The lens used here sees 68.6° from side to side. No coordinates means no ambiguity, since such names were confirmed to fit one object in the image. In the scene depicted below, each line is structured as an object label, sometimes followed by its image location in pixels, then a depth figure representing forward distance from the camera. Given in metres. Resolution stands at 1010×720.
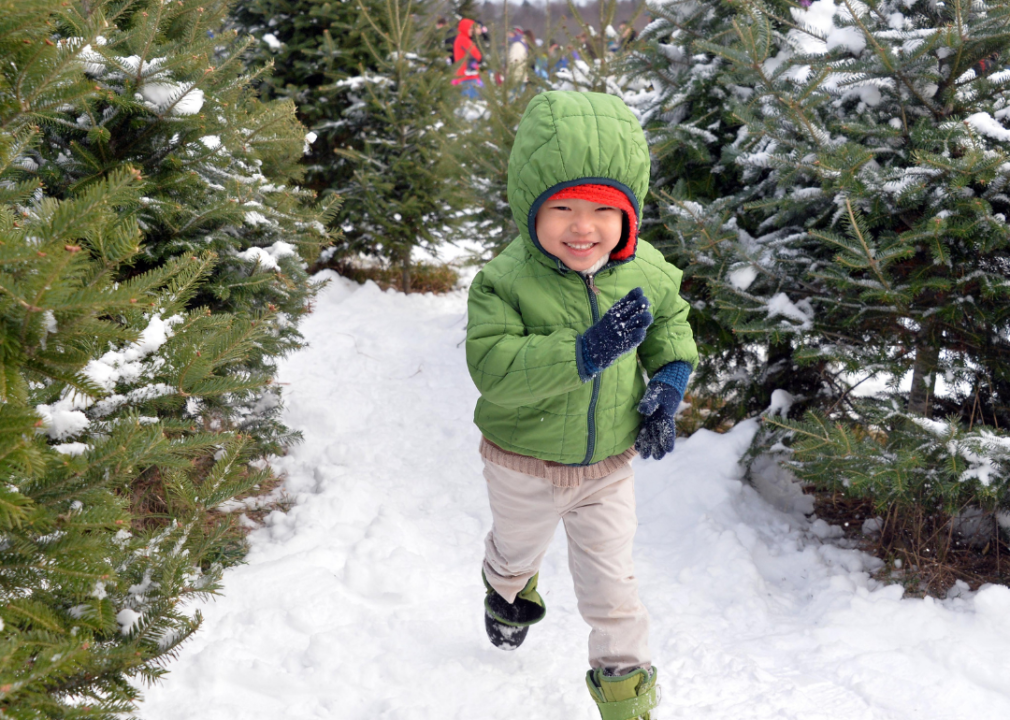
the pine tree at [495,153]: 5.35
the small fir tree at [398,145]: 6.70
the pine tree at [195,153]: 2.74
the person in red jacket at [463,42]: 13.10
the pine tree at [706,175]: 3.70
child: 2.13
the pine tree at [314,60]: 6.88
